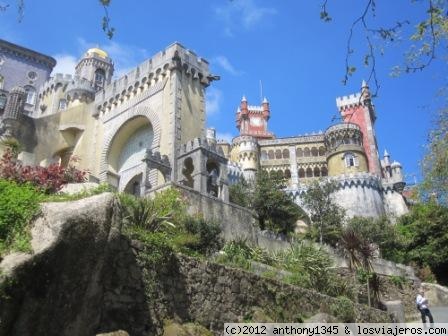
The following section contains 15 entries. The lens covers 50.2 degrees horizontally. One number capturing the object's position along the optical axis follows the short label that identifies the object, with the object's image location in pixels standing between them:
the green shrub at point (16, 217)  6.52
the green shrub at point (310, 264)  17.50
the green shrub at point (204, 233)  15.81
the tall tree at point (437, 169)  12.20
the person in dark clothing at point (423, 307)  15.47
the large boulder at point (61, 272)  6.16
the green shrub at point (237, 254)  14.73
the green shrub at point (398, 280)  26.64
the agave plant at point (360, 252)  21.16
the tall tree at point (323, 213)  36.72
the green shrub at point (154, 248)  9.46
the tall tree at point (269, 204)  34.88
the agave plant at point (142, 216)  11.99
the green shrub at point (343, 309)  14.98
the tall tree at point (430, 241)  35.69
